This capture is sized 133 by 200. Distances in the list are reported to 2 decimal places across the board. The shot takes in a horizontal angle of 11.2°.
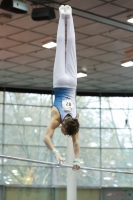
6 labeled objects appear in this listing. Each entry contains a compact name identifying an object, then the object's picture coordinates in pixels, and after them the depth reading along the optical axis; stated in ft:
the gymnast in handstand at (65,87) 31.45
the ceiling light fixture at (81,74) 80.21
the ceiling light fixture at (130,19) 53.27
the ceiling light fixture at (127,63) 71.65
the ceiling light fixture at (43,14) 45.59
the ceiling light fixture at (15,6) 43.53
